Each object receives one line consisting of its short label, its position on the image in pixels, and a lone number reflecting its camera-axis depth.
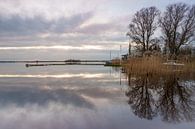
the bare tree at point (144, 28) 20.34
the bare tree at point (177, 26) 18.25
